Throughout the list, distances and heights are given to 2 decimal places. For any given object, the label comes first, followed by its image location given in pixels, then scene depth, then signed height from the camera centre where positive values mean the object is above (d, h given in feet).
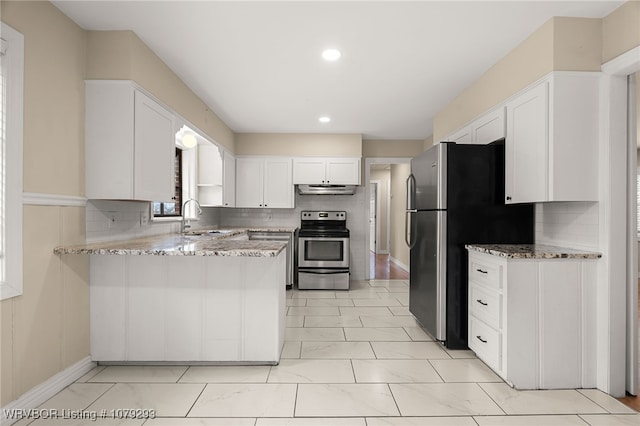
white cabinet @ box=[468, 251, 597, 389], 7.47 -2.38
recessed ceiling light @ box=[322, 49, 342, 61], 9.10 +4.22
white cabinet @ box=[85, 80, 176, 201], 8.29 +1.76
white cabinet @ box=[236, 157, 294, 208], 18.49 +1.63
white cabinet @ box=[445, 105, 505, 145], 9.67 +2.60
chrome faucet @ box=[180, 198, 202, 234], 14.34 -0.48
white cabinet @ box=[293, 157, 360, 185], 18.42 +2.37
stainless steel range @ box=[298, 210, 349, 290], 17.35 -2.34
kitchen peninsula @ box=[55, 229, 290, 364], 8.20 -2.23
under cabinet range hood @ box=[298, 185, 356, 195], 18.85 +1.28
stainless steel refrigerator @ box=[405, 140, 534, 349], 9.53 -0.14
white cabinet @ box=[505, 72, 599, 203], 7.61 +1.69
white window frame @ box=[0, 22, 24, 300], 6.13 +0.89
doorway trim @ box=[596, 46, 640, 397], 7.27 -0.87
